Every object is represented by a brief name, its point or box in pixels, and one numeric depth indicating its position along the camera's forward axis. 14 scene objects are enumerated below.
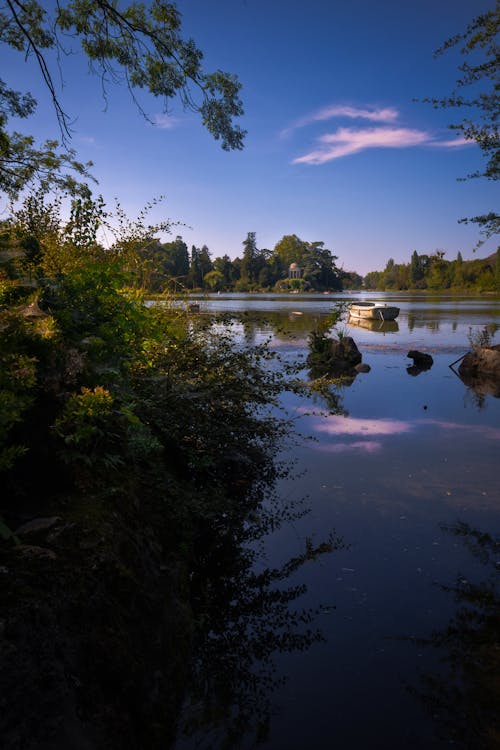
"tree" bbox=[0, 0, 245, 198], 7.58
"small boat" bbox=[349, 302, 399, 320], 43.12
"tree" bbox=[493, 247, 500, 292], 105.62
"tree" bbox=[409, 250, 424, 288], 180.38
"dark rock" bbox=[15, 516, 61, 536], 2.96
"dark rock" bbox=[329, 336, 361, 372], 21.39
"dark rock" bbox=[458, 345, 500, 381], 19.81
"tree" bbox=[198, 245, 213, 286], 167.50
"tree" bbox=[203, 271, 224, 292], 155.00
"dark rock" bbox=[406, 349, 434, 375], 21.80
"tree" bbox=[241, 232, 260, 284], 184.88
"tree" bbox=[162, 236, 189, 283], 151.09
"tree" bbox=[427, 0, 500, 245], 15.18
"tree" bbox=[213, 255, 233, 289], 181.62
